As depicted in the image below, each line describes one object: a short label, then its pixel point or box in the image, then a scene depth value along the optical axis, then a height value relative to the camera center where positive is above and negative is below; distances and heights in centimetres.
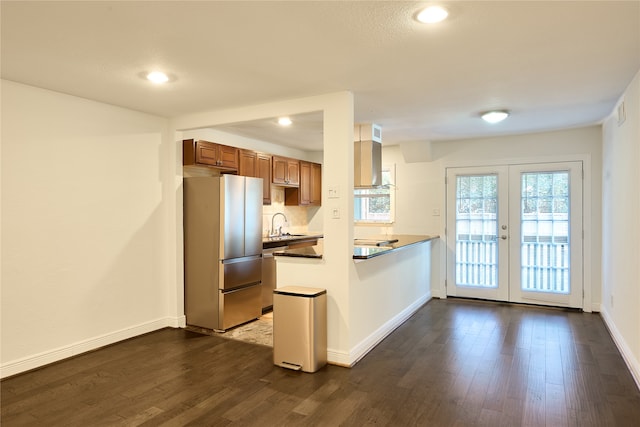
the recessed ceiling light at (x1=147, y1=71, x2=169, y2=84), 306 +105
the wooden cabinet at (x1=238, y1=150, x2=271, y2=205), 538 +61
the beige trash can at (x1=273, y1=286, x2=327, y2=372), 330 -97
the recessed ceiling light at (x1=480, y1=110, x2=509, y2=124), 421 +100
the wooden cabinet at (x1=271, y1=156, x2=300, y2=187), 593 +61
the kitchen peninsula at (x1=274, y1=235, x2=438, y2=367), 348 -75
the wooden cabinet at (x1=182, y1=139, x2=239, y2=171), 463 +69
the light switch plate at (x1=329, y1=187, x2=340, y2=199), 352 +16
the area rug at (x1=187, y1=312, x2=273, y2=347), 411 -130
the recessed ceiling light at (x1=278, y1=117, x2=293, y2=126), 449 +104
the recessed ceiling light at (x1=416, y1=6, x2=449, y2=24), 207 +103
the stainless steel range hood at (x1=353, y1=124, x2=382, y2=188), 469 +64
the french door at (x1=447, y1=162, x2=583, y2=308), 530 -31
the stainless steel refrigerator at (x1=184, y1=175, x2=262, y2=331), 437 -42
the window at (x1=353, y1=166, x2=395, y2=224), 643 +14
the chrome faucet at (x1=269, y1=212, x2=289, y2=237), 637 -28
